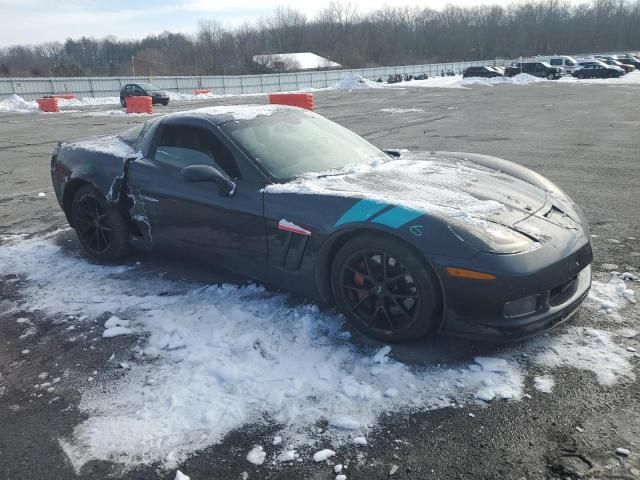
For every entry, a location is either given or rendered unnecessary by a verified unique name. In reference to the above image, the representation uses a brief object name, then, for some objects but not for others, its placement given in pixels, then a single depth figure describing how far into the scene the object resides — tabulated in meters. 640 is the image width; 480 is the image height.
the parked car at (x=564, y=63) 46.72
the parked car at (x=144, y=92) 27.73
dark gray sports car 2.75
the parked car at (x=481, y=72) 46.14
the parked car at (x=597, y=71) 40.66
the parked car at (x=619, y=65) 44.81
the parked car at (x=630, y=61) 50.38
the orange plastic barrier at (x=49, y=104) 26.16
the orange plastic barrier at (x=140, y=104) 22.52
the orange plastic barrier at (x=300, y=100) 17.00
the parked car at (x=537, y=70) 43.10
